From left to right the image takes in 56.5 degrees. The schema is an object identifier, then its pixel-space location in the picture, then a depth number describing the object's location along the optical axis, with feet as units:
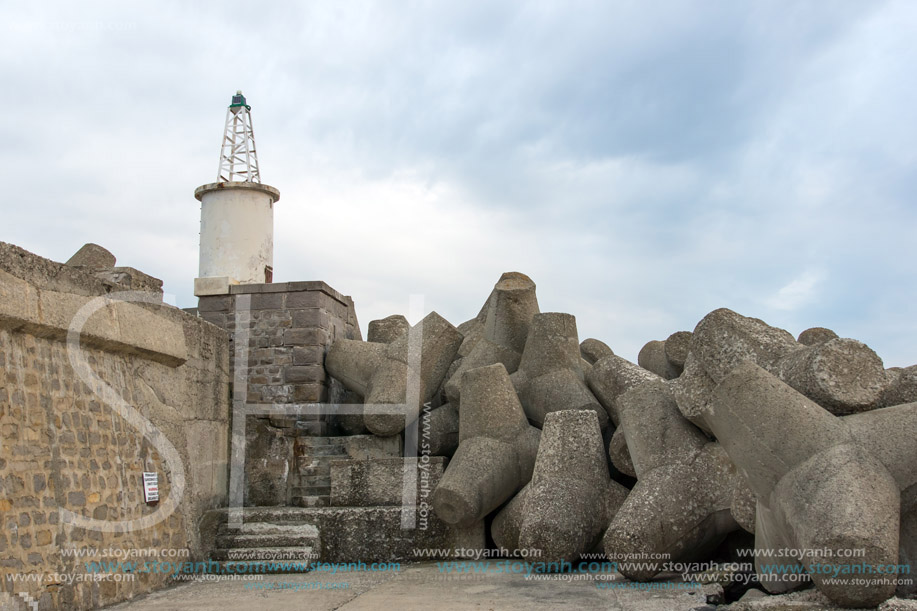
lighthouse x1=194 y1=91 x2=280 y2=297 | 55.62
